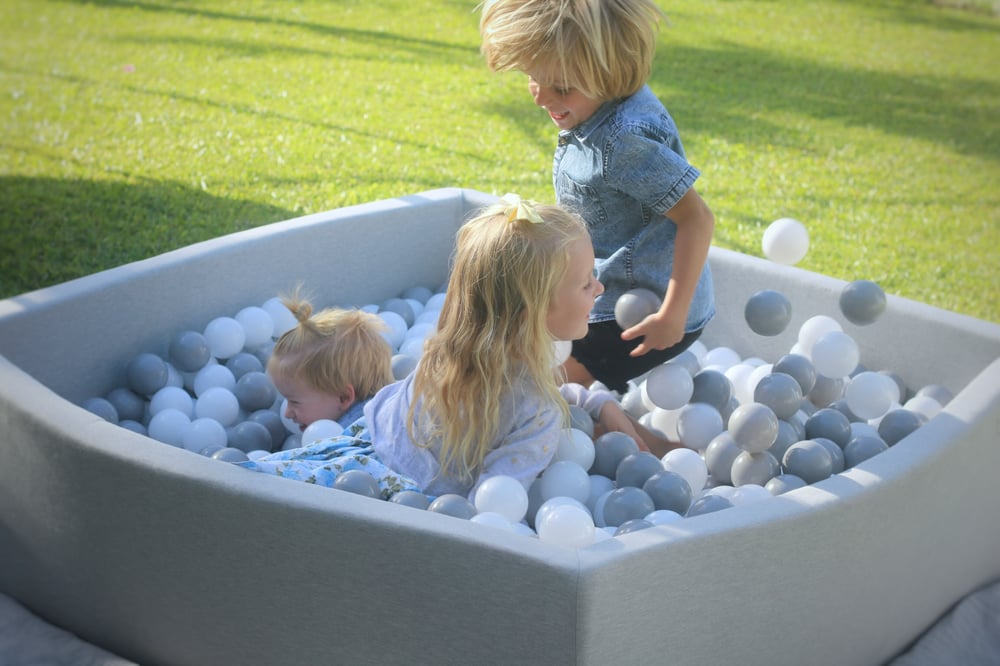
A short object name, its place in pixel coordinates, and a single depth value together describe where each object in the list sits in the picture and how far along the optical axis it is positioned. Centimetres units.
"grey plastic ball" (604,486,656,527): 212
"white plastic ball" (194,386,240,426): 267
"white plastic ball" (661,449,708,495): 239
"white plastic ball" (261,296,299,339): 299
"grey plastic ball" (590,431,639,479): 243
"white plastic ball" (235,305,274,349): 291
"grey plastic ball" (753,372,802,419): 246
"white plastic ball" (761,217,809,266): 280
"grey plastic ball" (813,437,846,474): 239
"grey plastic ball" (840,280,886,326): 254
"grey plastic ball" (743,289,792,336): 256
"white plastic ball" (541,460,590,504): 226
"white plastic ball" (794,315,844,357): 276
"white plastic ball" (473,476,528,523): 205
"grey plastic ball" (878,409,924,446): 245
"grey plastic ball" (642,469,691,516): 218
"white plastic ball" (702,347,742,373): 297
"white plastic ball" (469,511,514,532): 190
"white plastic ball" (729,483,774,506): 216
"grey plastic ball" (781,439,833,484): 231
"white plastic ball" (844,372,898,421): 254
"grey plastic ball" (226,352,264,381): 286
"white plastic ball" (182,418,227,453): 252
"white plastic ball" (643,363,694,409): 252
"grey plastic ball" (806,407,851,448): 248
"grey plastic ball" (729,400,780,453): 230
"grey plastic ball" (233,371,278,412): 273
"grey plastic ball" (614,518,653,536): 196
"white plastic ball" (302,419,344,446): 246
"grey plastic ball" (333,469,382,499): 203
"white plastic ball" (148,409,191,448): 254
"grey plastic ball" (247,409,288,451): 266
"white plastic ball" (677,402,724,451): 256
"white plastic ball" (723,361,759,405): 278
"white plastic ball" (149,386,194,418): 265
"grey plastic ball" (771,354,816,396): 262
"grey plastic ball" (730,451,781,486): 235
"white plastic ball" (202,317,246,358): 284
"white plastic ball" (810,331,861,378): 255
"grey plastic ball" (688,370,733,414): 262
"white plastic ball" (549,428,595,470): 237
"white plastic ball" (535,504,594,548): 189
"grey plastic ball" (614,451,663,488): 229
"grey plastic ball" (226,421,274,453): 256
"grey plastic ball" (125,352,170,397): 267
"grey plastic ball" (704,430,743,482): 242
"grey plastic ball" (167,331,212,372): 274
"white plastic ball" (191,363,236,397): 277
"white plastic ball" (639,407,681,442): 266
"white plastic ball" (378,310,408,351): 299
